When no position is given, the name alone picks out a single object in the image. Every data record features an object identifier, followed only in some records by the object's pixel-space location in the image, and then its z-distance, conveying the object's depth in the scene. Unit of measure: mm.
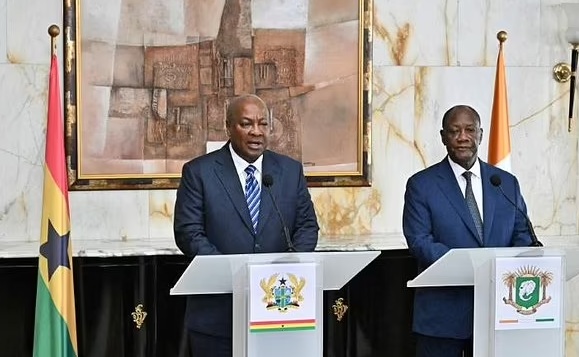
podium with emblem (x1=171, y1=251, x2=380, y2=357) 3146
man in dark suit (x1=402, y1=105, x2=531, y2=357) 3633
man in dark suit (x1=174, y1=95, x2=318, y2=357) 3574
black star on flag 4516
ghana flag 4516
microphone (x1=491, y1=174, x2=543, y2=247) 3583
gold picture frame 5246
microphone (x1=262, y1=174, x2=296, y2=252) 3406
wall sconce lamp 5680
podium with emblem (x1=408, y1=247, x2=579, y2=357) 3289
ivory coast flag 5270
